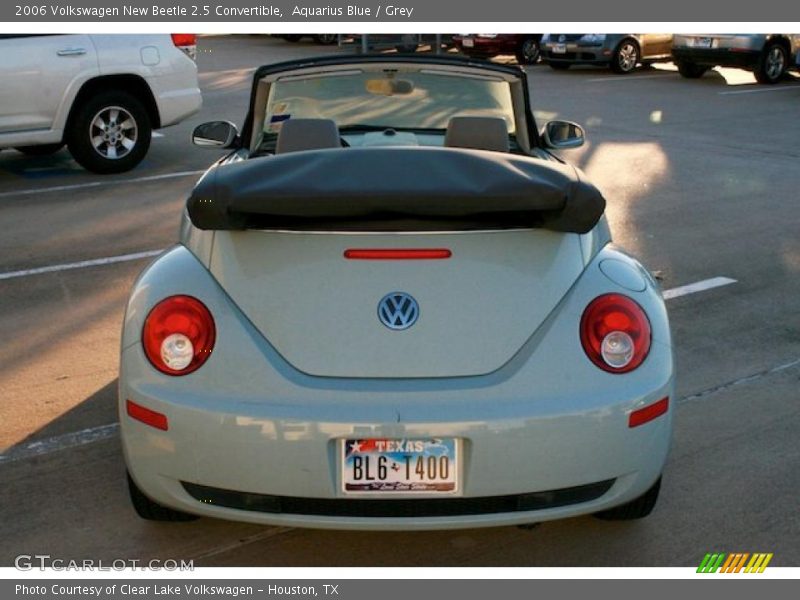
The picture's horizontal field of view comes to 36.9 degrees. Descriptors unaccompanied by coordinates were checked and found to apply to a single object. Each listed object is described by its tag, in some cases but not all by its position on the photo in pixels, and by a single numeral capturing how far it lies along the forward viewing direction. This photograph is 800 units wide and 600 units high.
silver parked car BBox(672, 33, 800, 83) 19.48
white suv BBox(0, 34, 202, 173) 9.99
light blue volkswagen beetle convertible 3.33
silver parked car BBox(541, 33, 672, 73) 20.92
